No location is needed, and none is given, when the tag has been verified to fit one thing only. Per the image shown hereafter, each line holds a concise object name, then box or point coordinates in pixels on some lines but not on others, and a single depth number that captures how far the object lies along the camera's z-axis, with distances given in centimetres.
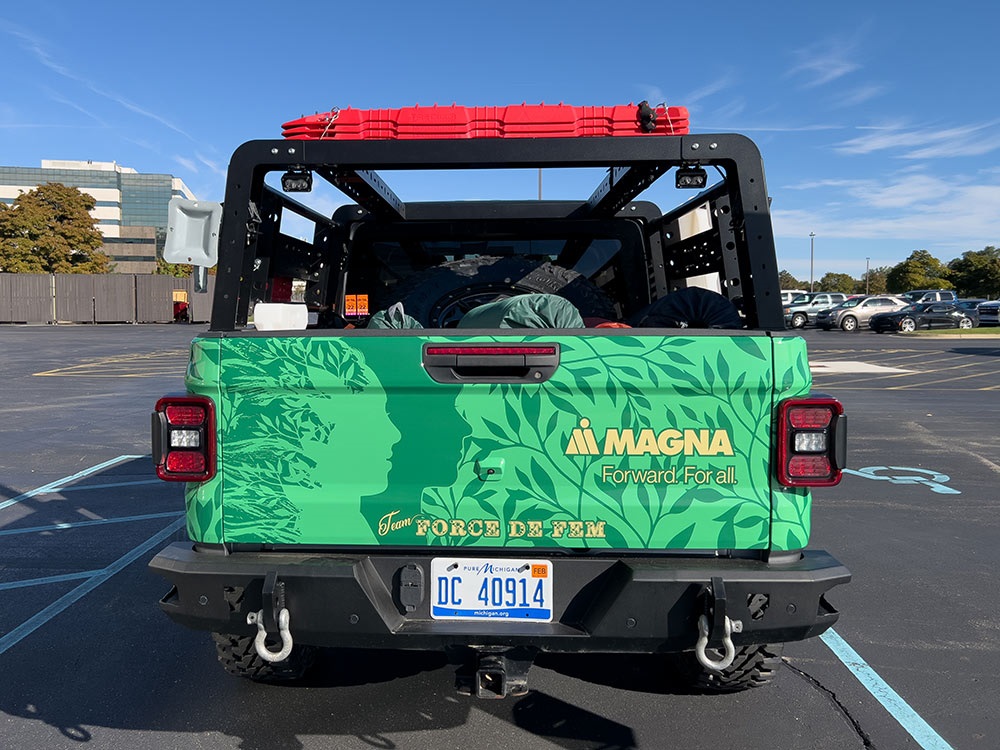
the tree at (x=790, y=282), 10119
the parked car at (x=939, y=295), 4125
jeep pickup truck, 239
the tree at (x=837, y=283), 10300
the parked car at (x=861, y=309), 3631
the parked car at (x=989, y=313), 3962
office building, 9575
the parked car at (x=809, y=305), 3853
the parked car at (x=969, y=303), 4229
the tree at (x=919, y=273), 7079
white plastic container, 299
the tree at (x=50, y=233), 4959
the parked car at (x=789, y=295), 4239
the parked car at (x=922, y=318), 3503
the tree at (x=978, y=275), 6412
